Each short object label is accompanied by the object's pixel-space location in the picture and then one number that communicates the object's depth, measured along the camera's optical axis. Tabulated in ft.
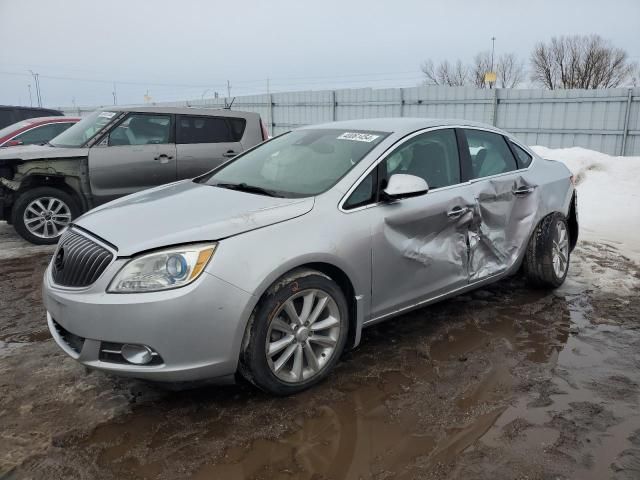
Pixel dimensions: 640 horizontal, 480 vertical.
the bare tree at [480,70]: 164.04
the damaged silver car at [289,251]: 8.87
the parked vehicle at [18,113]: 43.39
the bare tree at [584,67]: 130.11
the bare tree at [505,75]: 168.00
